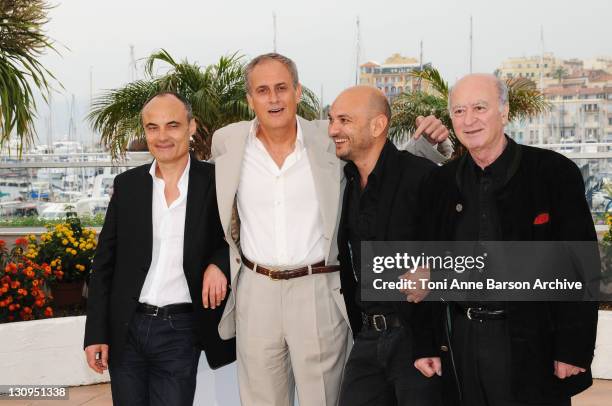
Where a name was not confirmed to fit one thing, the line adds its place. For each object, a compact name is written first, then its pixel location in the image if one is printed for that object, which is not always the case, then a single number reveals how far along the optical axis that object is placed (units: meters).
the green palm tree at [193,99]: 6.80
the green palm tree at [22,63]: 5.79
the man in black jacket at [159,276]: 2.79
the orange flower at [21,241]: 6.50
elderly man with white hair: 2.23
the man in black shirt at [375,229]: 2.63
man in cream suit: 2.88
